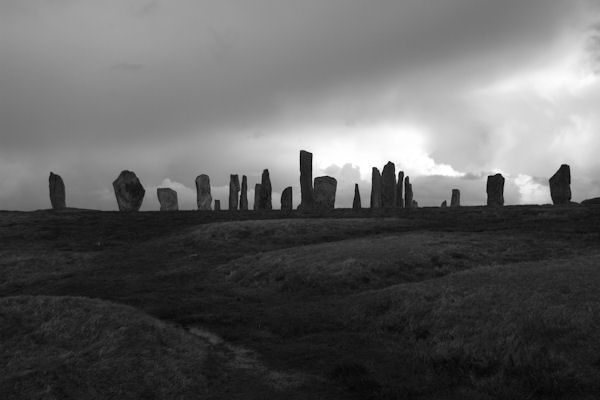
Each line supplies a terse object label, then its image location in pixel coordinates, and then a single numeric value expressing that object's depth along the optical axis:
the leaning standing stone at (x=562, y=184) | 51.28
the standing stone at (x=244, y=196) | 71.19
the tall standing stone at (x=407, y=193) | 73.00
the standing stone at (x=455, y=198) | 73.69
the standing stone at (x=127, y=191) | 58.00
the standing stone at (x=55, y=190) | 61.16
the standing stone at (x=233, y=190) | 70.19
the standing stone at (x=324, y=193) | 57.75
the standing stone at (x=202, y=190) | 66.06
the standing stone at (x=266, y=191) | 62.47
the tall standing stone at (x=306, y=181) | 57.19
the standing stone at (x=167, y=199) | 63.50
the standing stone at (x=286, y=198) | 61.75
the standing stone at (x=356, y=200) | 69.00
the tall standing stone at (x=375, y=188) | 66.25
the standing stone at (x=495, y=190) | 55.56
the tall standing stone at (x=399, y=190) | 68.50
